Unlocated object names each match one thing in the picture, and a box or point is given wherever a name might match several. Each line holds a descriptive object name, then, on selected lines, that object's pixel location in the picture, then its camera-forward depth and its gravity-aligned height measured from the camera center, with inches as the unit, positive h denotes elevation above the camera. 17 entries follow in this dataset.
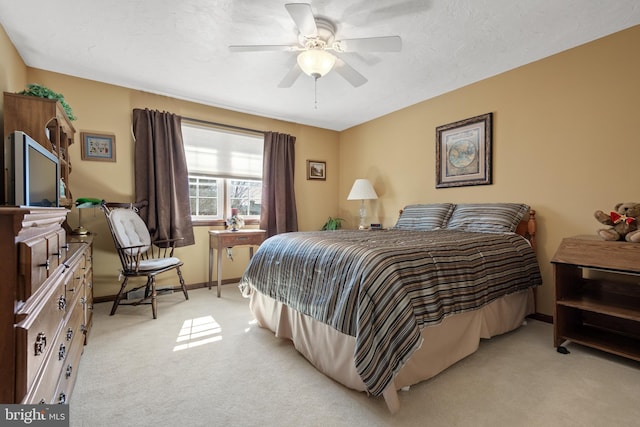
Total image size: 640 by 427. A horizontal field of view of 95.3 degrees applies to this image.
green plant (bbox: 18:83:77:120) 82.9 +33.5
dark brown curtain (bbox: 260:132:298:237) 168.2 +12.7
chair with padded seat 108.6 -15.6
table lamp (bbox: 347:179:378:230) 162.6 +10.2
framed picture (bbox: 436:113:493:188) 123.3 +25.6
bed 58.3 -21.1
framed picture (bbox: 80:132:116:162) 123.2 +26.9
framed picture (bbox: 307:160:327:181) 190.5 +26.3
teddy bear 75.4 -3.2
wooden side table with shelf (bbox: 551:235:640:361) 73.6 -25.2
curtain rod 147.6 +45.2
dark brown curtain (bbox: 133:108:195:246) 132.2 +16.8
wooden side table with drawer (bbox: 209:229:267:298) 137.4 -15.1
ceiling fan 77.7 +46.5
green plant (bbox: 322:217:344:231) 188.5 -9.7
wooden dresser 30.0 -12.0
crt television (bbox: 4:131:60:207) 49.1 +6.8
